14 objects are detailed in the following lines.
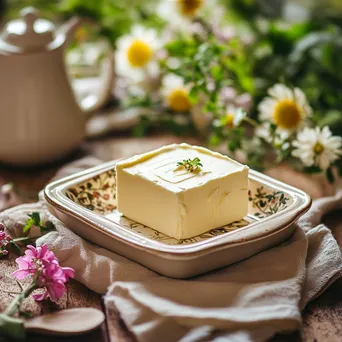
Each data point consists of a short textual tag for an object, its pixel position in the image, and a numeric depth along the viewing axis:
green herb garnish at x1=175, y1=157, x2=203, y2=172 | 0.76
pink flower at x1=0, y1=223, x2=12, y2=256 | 0.77
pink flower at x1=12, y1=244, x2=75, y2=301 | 0.71
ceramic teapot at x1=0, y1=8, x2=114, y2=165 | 0.90
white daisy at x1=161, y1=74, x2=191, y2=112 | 1.01
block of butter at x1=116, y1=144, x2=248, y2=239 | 0.74
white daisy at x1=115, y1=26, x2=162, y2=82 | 1.03
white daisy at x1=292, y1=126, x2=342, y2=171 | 0.86
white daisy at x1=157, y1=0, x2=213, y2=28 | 1.03
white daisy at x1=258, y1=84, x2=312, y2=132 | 0.90
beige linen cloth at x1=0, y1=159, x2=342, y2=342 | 0.68
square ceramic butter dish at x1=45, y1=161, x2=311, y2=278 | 0.70
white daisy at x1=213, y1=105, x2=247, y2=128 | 0.88
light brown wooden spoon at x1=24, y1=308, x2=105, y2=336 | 0.68
